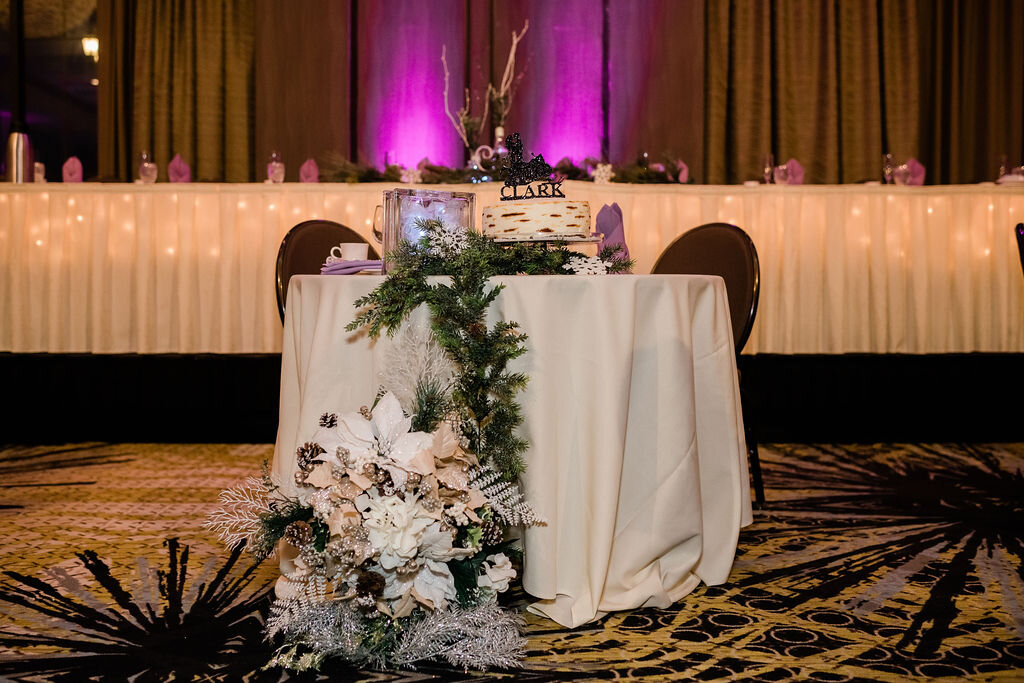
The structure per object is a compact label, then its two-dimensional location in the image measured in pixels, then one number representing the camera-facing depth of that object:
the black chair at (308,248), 2.83
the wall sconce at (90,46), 6.59
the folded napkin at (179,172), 4.63
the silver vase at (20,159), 4.53
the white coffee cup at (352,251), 2.49
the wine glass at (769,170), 4.75
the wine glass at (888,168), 4.71
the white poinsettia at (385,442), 1.72
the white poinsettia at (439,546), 1.70
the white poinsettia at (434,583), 1.76
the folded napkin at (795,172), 4.79
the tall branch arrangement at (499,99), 5.42
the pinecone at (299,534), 1.67
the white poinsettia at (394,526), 1.66
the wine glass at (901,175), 4.49
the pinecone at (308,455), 1.77
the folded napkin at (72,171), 4.51
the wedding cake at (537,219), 2.06
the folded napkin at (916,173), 4.67
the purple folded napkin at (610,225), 2.47
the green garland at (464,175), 4.39
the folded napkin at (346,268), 2.30
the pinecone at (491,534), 1.81
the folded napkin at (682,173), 4.60
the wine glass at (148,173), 4.50
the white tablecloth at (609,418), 1.93
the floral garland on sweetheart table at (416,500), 1.70
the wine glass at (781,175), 4.68
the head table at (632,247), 4.28
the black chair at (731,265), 2.85
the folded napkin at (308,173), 4.80
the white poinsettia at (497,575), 1.88
